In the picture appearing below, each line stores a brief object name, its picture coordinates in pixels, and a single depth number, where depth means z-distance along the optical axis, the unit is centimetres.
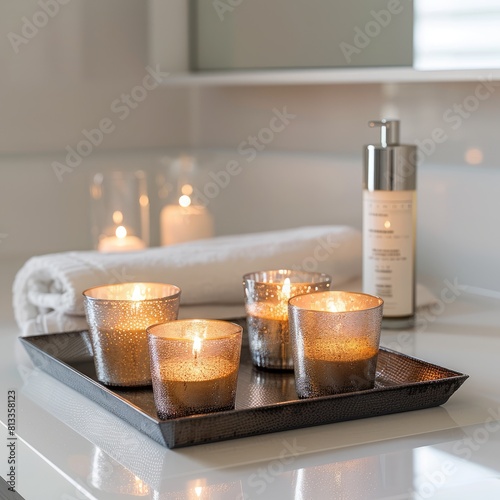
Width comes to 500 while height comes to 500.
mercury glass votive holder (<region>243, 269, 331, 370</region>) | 145
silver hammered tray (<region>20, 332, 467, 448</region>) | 129
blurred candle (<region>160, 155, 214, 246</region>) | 209
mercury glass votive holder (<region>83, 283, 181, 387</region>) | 140
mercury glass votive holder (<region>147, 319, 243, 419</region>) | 130
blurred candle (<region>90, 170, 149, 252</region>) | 207
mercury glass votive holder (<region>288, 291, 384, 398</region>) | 134
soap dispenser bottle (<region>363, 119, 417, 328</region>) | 164
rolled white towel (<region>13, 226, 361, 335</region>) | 161
